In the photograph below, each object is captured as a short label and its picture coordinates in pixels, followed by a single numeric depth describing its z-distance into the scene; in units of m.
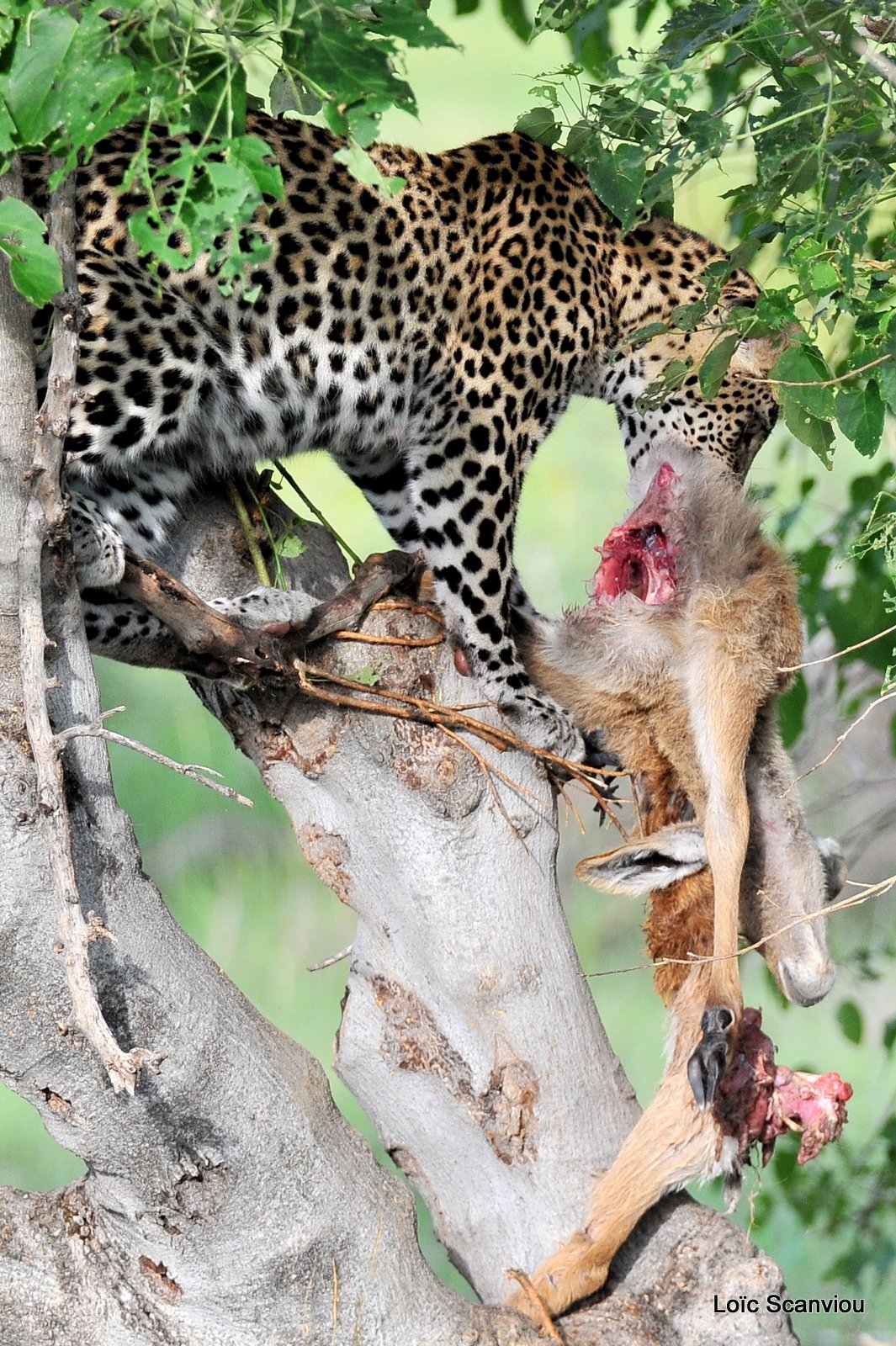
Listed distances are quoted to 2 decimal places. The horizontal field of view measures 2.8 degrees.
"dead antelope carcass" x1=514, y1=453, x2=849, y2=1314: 19.13
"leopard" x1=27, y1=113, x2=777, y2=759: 19.23
